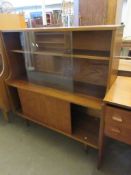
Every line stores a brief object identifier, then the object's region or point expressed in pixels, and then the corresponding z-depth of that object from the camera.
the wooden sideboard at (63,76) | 1.43
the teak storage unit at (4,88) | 1.81
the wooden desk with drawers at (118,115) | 1.08
